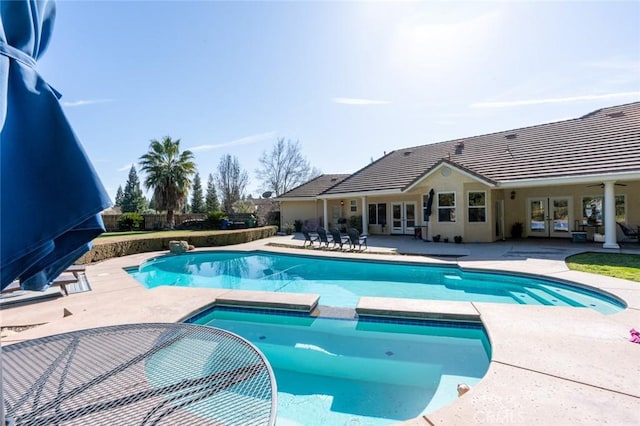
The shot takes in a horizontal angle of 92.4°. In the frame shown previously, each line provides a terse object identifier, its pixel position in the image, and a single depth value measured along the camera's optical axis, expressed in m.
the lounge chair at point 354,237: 14.32
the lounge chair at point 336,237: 15.20
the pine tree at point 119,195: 64.03
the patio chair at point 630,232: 13.36
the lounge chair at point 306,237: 16.54
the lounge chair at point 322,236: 15.48
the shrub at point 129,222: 29.94
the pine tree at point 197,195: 51.22
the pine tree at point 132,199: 52.88
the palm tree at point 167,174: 28.42
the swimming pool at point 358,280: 7.75
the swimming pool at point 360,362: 4.11
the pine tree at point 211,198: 44.19
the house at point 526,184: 13.16
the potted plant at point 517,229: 17.05
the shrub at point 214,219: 28.53
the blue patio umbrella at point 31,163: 1.12
